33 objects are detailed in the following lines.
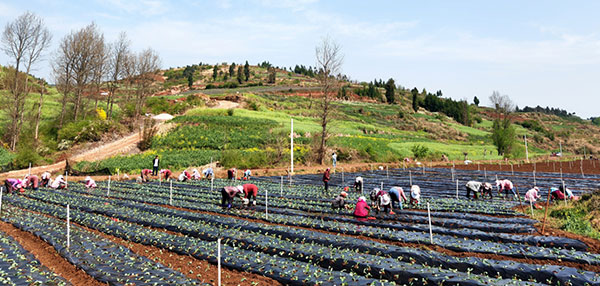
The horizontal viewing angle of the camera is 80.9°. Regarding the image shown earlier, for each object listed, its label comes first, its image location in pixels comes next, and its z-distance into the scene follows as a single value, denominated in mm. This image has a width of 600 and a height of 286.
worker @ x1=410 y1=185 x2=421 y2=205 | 16453
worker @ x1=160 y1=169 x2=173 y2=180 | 25502
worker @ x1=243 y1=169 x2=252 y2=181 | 26997
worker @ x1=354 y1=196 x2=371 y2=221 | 13703
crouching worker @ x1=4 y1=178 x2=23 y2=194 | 20484
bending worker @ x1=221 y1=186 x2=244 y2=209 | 15805
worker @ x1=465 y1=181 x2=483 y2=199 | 18484
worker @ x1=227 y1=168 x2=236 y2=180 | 27453
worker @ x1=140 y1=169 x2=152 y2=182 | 26503
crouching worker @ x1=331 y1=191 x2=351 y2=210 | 15195
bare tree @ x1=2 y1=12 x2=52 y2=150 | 38906
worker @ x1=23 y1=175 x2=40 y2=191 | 21484
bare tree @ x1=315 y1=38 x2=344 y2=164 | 38938
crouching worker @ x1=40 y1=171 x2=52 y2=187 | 23047
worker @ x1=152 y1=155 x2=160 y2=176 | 27866
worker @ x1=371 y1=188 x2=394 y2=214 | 14396
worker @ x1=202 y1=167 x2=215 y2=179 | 28155
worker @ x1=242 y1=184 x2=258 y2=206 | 16062
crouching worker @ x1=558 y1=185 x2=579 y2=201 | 16348
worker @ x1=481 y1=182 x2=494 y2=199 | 18375
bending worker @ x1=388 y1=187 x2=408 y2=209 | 15438
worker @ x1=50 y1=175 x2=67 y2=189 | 21819
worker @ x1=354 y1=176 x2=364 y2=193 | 20484
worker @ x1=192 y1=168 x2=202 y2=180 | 27547
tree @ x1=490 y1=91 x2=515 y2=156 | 59219
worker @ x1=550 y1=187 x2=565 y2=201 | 16766
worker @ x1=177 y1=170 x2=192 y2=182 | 26219
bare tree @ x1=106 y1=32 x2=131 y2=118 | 50406
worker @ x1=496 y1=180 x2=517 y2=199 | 18359
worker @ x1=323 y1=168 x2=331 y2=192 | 20906
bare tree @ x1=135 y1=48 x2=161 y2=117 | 52469
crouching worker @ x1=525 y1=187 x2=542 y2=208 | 15191
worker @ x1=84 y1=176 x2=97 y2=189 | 22812
